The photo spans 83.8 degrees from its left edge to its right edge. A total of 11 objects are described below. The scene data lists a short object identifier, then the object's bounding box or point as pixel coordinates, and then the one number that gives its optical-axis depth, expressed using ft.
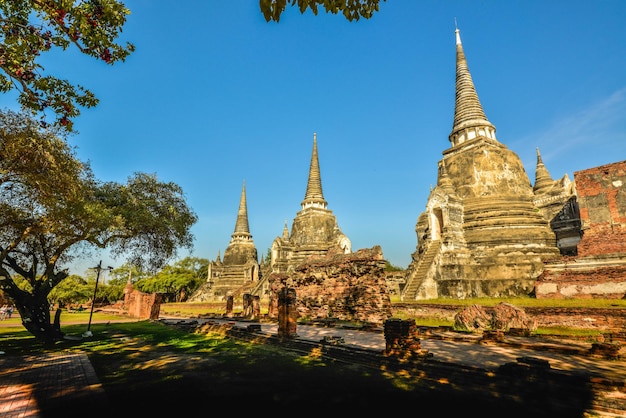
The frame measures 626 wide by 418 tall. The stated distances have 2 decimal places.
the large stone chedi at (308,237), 106.32
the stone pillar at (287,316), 35.32
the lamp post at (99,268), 52.08
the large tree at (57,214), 26.40
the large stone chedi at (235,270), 125.49
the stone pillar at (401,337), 23.89
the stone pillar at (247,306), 64.35
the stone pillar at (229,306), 74.15
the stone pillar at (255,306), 63.98
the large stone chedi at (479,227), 58.18
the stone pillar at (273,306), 60.76
